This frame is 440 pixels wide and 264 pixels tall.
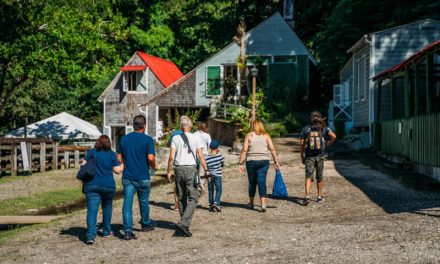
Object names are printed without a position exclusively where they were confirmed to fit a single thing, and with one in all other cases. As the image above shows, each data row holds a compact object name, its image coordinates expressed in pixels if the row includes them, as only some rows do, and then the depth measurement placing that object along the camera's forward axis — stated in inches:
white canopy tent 1450.5
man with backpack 506.6
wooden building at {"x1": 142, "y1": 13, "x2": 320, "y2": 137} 1518.2
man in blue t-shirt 396.5
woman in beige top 481.1
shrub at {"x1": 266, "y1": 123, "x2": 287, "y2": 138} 1194.5
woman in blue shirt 387.2
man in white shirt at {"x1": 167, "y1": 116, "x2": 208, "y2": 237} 408.2
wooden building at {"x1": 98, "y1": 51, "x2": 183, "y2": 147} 1689.2
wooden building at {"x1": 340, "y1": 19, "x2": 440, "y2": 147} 947.3
